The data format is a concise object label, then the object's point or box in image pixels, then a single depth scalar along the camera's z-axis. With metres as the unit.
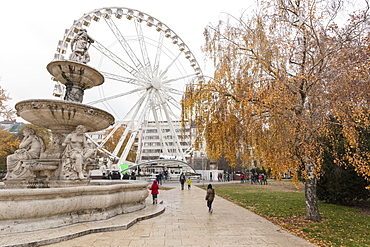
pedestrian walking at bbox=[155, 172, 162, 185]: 25.47
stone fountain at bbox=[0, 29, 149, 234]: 4.97
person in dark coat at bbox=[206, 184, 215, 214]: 8.66
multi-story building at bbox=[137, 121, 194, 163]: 71.38
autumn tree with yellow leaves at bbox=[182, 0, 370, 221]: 6.13
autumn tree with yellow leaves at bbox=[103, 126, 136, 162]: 52.97
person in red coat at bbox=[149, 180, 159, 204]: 9.91
